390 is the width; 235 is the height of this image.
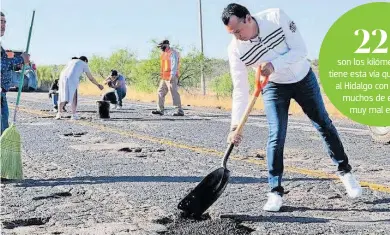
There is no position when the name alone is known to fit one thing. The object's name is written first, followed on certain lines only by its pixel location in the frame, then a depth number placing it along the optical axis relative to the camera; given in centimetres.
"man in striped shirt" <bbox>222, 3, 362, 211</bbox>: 427
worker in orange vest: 1372
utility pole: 3353
